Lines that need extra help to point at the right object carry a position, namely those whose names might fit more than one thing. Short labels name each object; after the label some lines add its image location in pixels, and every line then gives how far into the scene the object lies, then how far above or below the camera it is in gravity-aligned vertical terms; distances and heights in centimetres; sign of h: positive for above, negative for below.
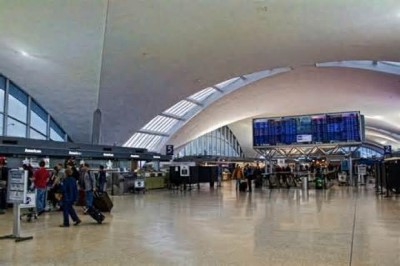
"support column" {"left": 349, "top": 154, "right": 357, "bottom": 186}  3119 -18
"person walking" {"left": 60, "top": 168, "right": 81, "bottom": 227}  1066 -65
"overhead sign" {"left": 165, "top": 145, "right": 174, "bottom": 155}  3104 +153
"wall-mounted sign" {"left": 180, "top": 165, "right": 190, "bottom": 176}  2841 -2
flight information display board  3058 +306
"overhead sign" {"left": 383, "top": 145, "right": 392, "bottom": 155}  4499 +228
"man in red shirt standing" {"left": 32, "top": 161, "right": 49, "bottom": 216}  1287 -36
